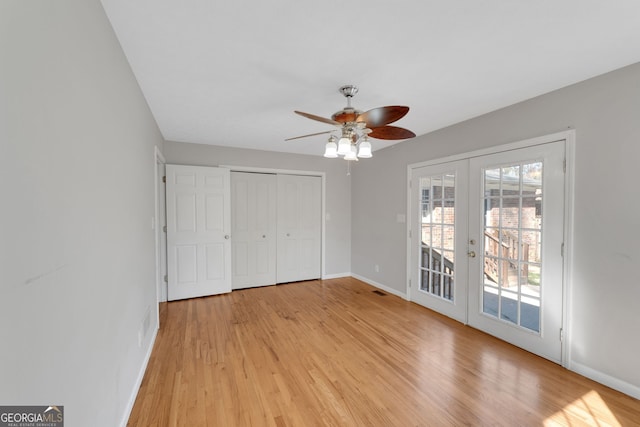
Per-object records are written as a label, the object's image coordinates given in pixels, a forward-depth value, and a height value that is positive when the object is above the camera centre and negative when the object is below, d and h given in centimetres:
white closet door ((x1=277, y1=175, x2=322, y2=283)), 484 -34
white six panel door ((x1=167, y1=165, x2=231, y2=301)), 393 -33
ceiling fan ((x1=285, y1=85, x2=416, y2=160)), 190 +68
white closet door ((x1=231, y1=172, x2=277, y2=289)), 449 -33
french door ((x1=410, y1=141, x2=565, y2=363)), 242 -36
